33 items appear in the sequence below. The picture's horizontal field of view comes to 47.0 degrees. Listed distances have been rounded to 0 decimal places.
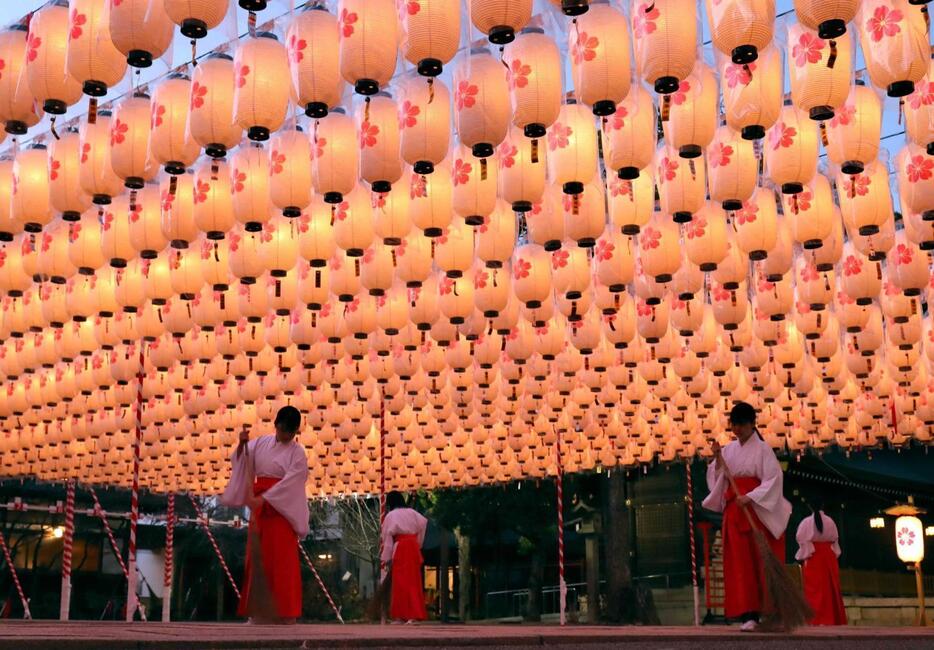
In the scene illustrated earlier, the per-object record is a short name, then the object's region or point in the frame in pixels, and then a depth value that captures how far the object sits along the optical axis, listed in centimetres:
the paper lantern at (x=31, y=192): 1025
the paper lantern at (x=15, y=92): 873
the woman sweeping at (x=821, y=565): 1242
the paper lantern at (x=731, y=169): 934
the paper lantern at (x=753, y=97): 801
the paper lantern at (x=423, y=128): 884
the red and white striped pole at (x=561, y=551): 1505
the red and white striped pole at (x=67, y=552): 1349
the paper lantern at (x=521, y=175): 941
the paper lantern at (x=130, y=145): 918
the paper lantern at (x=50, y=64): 846
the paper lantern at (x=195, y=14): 716
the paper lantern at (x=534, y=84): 827
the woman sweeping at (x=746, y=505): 720
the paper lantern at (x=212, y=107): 864
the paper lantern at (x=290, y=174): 959
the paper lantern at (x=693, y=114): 868
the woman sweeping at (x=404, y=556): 1295
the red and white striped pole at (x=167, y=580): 1770
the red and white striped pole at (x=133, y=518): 1180
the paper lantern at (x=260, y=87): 838
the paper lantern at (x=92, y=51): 808
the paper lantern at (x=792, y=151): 909
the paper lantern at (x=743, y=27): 710
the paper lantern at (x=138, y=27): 739
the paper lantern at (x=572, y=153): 932
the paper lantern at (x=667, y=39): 759
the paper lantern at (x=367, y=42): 787
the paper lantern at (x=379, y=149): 902
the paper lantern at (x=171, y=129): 902
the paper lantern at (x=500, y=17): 705
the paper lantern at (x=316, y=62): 816
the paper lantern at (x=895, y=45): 743
